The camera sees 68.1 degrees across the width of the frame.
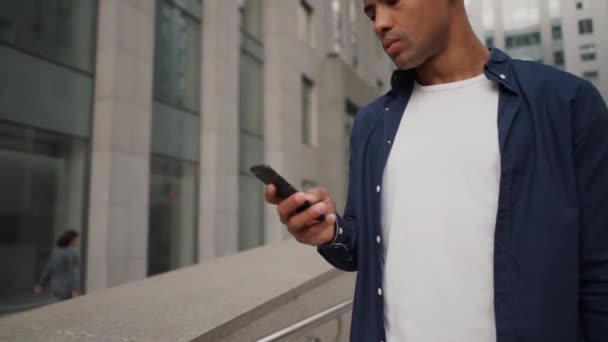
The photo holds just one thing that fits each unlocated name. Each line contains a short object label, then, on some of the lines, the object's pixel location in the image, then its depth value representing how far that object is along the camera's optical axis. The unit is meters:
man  1.17
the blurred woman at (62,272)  6.57
